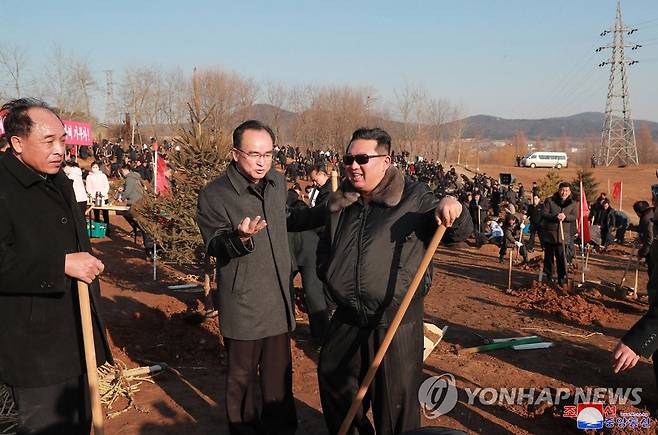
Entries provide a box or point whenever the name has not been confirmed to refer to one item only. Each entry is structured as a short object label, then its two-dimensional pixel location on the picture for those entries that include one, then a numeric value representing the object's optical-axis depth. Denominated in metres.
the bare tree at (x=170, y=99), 60.31
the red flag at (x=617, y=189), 22.38
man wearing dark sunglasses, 3.05
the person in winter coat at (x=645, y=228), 9.27
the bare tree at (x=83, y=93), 51.66
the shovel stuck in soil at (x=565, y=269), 9.95
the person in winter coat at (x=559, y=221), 10.12
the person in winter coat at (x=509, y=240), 13.84
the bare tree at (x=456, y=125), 71.38
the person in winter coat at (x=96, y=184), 14.63
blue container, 14.55
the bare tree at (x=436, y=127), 69.50
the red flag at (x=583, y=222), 11.86
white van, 57.96
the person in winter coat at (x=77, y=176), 11.62
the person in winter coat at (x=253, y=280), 3.46
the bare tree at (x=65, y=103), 48.66
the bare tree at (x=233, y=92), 54.97
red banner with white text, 21.20
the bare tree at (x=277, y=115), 65.12
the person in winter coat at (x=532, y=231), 16.12
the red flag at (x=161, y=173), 11.74
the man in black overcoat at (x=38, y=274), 2.45
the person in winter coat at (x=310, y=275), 6.24
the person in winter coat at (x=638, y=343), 3.01
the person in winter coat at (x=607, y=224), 18.05
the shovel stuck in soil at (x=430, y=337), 5.76
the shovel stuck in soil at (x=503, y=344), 6.47
